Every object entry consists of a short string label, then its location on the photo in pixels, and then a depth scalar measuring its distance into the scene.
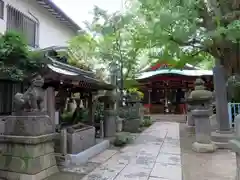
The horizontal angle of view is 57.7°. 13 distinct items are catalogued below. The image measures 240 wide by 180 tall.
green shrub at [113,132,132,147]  8.38
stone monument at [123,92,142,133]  11.95
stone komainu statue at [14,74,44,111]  4.82
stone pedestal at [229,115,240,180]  2.38
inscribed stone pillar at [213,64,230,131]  8.55
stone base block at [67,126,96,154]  6.06
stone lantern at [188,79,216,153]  7.20
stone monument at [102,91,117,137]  9.59
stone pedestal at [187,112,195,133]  12.66
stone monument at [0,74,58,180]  4.68
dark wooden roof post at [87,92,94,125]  8.87
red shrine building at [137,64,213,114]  20.70
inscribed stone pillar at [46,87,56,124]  5.91
